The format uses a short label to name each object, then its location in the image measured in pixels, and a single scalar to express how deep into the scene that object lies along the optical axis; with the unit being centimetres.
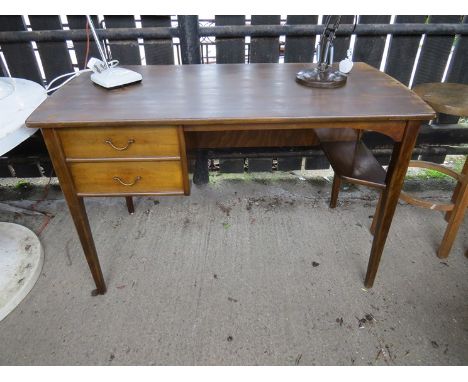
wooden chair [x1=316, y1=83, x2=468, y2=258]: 136
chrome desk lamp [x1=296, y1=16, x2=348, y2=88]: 134
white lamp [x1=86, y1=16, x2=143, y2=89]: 134
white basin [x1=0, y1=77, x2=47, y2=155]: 119
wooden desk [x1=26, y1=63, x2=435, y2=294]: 109
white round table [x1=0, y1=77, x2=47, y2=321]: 122
